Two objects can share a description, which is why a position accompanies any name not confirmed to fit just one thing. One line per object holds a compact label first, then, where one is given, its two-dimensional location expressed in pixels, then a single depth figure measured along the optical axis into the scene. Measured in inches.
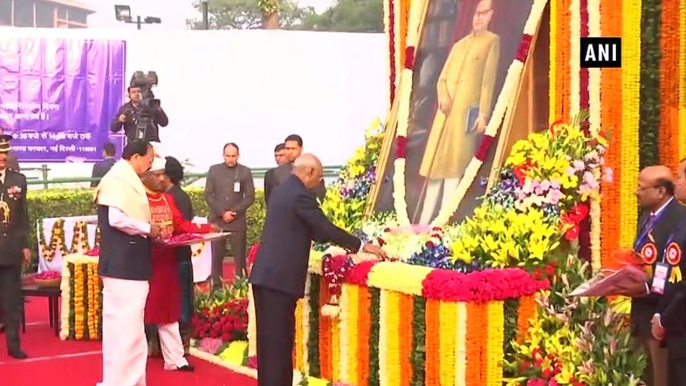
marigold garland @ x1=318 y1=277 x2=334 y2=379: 274.5
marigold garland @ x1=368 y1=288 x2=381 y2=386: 255.4
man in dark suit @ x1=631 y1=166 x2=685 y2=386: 198.7
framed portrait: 277.9
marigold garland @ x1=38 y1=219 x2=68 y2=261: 433.4
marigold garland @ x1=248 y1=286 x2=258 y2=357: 302.6
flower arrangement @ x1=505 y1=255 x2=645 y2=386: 217.8
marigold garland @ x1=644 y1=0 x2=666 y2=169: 260.2
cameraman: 369.1
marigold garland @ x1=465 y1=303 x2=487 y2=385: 225.1
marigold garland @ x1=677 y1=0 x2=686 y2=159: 259.6
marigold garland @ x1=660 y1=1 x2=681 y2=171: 259.7
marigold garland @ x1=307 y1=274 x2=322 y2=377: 279.7
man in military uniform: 315.0
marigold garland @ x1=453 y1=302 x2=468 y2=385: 225.9
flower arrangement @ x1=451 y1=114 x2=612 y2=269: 239.0
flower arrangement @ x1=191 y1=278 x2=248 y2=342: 335.9
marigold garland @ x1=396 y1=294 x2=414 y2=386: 243.8
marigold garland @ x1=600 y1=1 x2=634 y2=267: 253.4
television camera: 366.9
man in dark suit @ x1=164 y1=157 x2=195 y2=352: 311.1
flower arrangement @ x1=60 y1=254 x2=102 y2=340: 356.5
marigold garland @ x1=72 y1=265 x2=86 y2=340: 357.4
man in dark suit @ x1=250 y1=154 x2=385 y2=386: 239.8
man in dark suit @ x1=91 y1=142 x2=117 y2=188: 519.5
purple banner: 553.3
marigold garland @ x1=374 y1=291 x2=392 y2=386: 250.7
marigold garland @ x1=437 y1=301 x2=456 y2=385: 228.5
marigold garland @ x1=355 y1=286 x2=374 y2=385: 258.5
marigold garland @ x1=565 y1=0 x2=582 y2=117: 262.1
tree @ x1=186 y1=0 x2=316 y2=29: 1701.5
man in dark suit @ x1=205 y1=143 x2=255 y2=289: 424.5
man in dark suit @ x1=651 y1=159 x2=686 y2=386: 181.1
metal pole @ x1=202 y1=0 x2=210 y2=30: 1153.7
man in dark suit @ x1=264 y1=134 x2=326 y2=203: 363.7
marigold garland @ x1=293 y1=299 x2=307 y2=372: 281.1
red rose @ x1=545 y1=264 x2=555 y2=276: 236.8
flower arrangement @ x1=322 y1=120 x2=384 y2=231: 311.0
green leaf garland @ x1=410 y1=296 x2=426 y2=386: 239.6
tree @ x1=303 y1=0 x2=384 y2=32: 1653.5
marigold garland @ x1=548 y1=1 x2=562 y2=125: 268.1
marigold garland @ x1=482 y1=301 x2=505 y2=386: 226.4
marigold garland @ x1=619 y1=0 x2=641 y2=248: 254.5
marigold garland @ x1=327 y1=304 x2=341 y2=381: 270.4
